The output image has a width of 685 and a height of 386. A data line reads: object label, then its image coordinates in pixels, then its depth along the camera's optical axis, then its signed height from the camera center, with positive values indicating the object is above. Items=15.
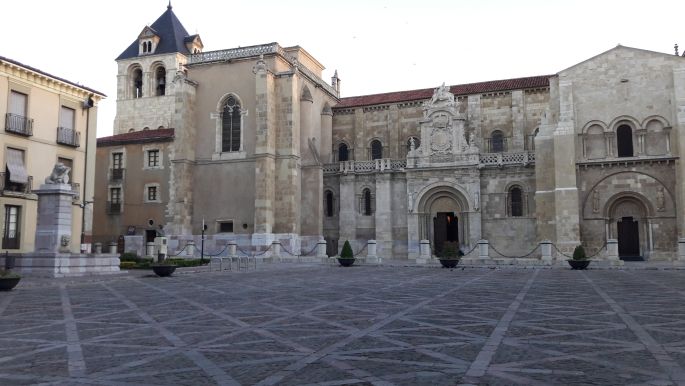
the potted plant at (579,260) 23.70 -0.99
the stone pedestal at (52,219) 19.39 +0.74
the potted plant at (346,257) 27.48 -0.94
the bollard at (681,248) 24.92 -0.52
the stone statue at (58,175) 20.16 +2.39
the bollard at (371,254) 29.27 -0.85
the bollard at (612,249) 25.82 -0.57
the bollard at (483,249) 27.86 -0.58
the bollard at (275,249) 33.09 -0.63
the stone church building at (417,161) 30.28 +4.86
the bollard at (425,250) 29.20 -0.65
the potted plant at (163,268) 19.47 -1.03
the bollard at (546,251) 27.16 -0.68
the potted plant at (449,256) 25.19 -0.85
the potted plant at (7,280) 13.98 -1.02
